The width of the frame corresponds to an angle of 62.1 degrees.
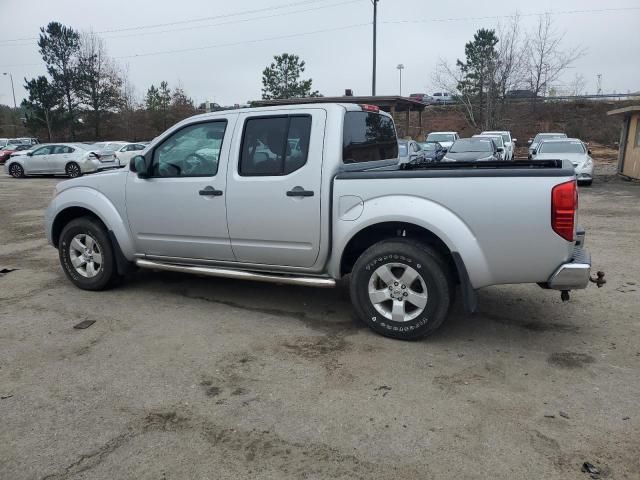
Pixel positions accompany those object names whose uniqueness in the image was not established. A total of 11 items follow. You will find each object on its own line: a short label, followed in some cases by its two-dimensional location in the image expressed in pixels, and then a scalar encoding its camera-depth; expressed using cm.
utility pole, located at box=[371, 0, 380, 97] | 3191
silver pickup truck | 392
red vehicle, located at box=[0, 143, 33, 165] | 3558
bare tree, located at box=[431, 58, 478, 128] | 4438
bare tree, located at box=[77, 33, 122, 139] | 4742
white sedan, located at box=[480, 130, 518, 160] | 2214
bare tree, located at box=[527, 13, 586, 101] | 4091
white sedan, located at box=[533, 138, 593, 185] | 1709
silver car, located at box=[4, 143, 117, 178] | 2281
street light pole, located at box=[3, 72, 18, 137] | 5981
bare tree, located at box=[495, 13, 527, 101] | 4038
